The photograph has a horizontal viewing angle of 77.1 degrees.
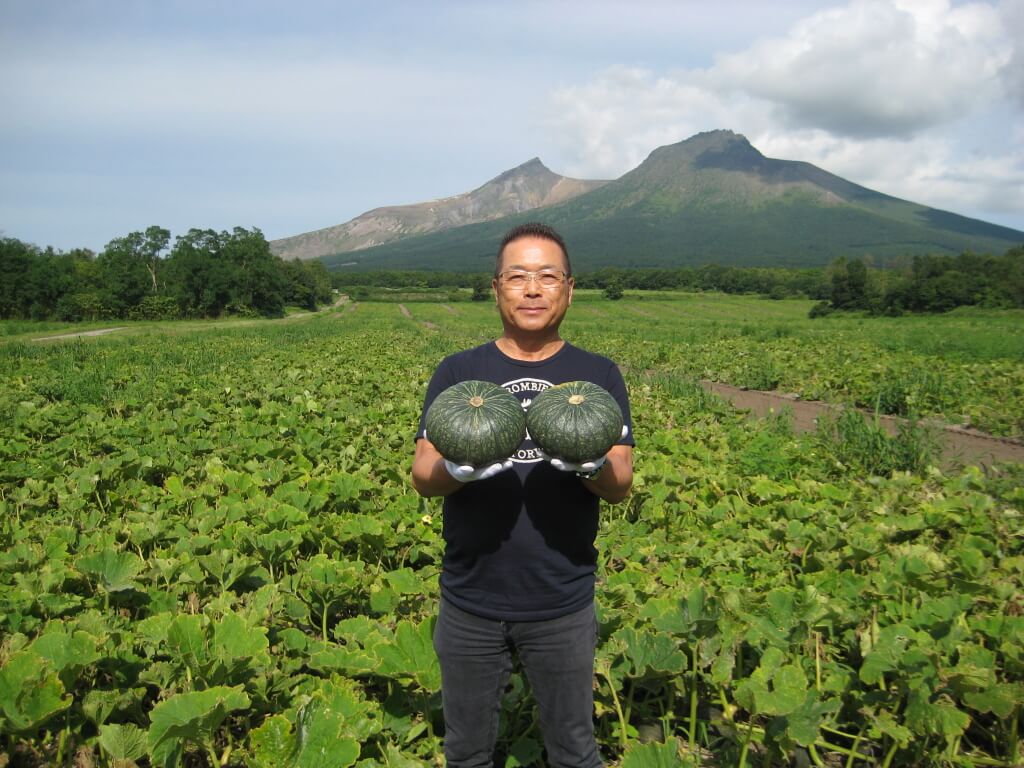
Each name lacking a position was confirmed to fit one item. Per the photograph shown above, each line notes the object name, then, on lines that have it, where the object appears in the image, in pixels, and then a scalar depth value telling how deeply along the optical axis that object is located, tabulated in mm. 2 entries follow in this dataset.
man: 2143
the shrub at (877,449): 6977
